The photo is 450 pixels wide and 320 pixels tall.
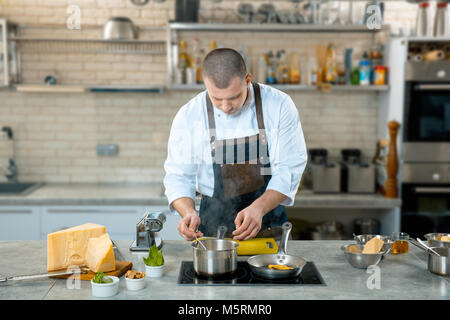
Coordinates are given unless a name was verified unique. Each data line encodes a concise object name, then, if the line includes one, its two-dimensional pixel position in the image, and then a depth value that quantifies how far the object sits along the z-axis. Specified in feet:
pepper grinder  14.43
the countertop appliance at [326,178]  14.89
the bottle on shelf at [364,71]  15.43
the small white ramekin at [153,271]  6.95
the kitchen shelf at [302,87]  15.12
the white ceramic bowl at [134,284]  6.45
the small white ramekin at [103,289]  6.22
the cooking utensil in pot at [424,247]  7.06
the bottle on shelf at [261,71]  15.48
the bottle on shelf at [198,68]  15.25
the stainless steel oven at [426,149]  14.19
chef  9.04
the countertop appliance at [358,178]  14.94
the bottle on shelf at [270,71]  15.37
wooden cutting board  6.88
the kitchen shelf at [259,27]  14.83
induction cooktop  6.67
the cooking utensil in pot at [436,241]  7.52
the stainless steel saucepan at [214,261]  6.82
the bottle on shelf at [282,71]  15.43
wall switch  16.57
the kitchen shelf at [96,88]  15.16
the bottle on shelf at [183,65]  15.30
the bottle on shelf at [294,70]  15.57
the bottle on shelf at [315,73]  15.40
